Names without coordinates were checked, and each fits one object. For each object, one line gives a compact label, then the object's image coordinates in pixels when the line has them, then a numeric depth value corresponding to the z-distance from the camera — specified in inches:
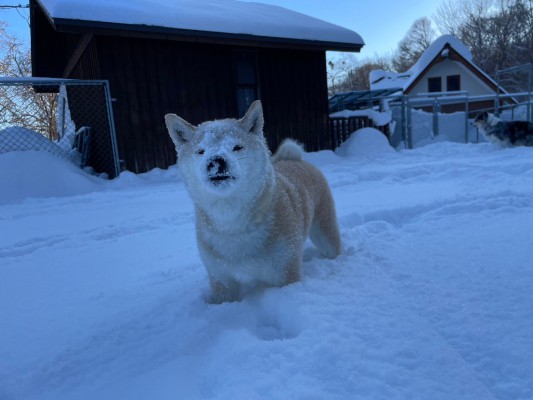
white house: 984.9
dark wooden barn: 315.6
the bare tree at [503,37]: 1240.8
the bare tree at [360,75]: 1975.9
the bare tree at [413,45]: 1786.4
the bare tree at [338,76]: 1987.0
